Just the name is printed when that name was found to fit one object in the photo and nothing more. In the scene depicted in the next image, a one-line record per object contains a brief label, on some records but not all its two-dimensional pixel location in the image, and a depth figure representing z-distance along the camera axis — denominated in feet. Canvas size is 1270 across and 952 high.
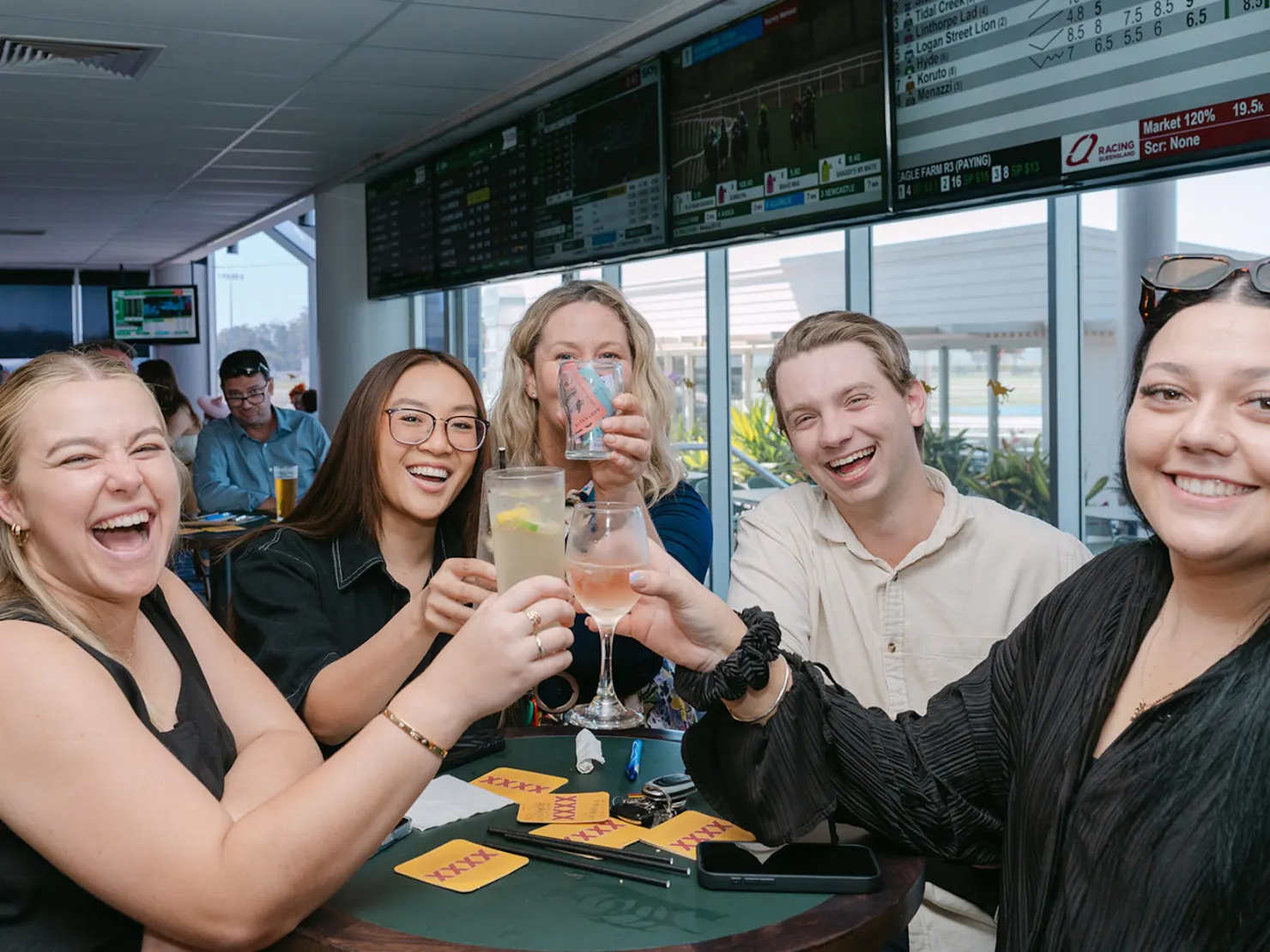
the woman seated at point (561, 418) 7.89
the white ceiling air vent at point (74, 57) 14.34
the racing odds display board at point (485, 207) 18.04
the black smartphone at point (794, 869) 4.52
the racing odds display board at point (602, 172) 14.69
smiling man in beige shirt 6.89
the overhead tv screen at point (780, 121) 11.41
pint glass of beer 17.92
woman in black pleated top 3.89
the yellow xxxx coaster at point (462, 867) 4.60
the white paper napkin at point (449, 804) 5.25
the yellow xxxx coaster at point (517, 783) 5.64
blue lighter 5.81
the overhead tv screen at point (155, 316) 37.47
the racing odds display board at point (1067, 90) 8.27
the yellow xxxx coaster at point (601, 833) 5.02
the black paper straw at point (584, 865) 4.60
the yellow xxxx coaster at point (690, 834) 4.99
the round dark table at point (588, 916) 4.07
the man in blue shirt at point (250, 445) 19.31
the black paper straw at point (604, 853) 4.71
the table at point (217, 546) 15.83
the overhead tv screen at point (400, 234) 21.35
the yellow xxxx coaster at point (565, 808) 5.24
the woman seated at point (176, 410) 22.71
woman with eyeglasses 7.04
